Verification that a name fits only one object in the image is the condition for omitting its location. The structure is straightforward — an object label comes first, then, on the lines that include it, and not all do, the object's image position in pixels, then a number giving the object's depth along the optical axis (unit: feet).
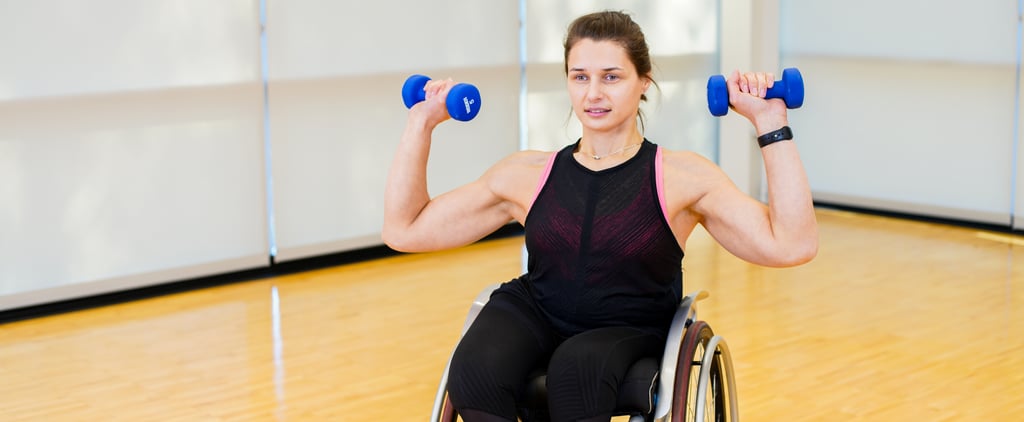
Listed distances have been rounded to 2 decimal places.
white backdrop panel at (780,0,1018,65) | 16.70
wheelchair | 6.66
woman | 6.90
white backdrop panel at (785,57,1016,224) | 17.02
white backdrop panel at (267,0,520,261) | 14.94
